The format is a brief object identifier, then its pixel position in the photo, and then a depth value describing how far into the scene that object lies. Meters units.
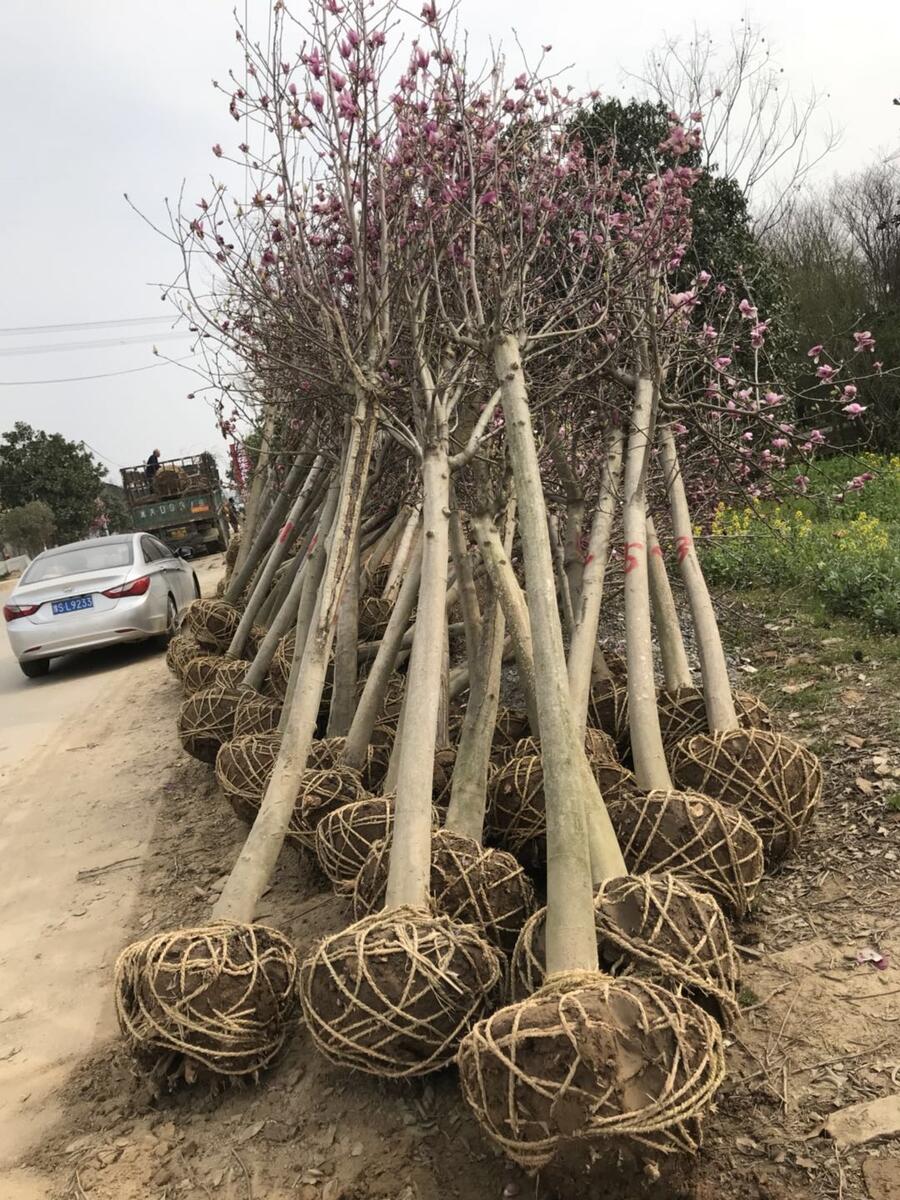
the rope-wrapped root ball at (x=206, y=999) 2.82
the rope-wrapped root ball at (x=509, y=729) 4.55
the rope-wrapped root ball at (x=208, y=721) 5.83
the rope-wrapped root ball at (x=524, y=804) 3.80
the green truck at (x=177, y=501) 24.44
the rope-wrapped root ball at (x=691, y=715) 4.20
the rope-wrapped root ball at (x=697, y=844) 3.21
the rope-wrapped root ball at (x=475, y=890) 3.11
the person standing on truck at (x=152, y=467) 24.70
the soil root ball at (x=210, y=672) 6.73
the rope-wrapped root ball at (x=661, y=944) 2.62
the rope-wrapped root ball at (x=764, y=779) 3.62
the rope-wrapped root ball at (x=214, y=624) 8.07
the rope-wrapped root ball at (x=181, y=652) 7.86
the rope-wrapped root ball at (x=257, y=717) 5.50
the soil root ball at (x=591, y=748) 4.13
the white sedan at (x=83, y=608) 10.89
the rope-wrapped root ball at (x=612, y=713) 4.70
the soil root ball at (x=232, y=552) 11.27
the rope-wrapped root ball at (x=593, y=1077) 2.08
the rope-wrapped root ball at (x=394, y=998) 2.62
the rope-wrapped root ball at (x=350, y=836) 3.64
